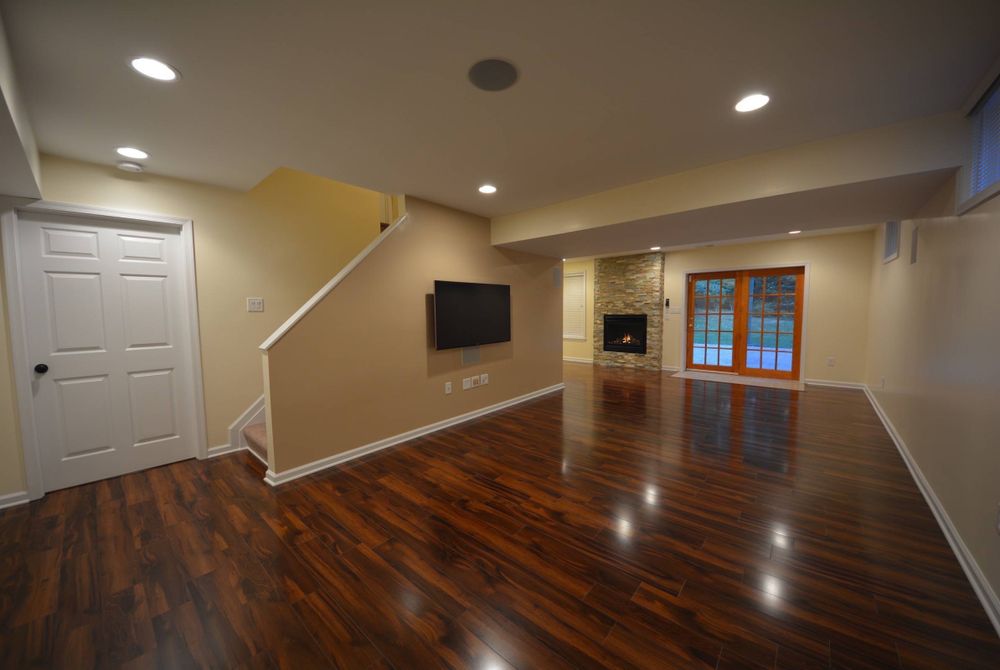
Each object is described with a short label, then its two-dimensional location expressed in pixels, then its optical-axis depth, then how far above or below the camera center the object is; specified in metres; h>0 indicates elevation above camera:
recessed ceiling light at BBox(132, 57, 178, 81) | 1.59 +1.12
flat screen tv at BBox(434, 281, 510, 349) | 3.80 +0.01
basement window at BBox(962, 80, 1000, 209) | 1.73 +0.83
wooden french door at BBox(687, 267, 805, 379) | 6.08 -0.13
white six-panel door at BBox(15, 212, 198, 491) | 2.57 -0.22
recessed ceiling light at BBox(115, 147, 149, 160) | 2.46 +1.13
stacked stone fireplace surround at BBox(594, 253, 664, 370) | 7.13 +0.38
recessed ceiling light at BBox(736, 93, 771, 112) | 1.90 +1.14
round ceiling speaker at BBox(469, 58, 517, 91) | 1.66 +1.15
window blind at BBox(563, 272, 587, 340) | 8.20 +0.22
